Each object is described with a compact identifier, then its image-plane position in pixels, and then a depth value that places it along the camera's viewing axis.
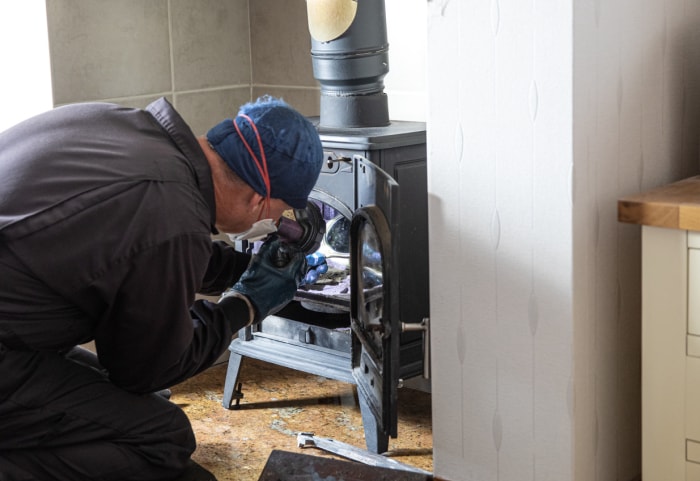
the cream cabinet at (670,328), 1.94
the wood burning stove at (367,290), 2.04
